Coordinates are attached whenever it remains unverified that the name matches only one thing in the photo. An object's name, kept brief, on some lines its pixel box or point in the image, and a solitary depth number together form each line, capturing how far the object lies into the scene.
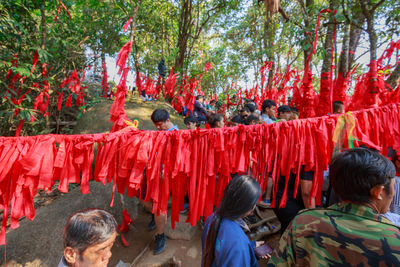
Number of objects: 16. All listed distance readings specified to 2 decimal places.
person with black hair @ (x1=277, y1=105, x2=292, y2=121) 3.57
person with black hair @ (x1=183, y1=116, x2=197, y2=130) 3.96
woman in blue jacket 1.21
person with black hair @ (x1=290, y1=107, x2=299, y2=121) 3.62
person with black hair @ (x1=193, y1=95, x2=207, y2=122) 6.48
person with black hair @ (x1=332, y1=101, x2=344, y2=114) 3.02
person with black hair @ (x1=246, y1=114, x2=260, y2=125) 3.02
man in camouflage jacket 0.78
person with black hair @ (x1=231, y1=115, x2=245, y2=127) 3.87
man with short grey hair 1.03
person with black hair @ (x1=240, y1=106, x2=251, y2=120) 4.48
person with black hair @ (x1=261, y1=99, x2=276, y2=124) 3.80
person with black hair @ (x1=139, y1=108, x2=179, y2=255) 2.42
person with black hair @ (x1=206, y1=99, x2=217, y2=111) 9.56
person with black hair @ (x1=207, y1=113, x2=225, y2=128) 2.96
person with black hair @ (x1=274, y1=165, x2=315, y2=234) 1.97
